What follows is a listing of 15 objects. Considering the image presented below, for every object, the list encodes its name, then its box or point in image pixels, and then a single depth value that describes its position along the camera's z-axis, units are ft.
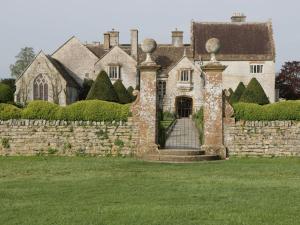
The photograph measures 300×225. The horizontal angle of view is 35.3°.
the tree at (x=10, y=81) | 175.13
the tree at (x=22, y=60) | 268.41
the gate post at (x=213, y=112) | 53.26
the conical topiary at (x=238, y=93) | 127.85
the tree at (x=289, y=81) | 192.54
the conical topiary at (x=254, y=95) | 116.00
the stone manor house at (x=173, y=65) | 153.48
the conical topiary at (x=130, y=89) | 143.55
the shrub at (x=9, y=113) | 56.18
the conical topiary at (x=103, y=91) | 111.04
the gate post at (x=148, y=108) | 53.72
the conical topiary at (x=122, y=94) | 124.72
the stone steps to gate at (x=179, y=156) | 49.80
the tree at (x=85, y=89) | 161.27
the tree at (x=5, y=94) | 95.68
